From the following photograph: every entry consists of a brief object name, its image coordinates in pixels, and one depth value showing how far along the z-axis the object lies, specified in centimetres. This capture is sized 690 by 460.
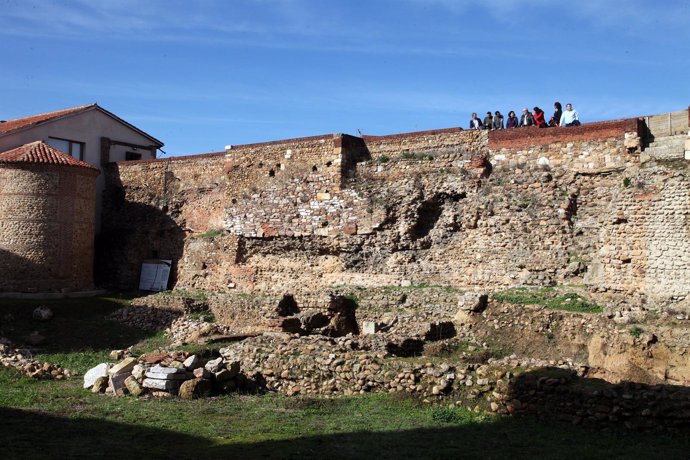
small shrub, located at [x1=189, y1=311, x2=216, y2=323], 2075
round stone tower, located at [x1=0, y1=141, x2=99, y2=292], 2253
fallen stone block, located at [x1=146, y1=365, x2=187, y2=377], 1257
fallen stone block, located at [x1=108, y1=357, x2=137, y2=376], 1322
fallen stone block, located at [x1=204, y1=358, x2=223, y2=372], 1315
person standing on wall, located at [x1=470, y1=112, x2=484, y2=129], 2012
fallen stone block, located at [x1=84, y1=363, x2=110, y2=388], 1352
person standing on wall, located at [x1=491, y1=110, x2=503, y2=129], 1966
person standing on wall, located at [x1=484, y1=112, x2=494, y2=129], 1964
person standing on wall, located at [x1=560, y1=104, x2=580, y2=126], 1764
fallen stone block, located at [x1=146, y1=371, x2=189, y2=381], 1251
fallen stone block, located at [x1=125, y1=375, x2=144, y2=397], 1262
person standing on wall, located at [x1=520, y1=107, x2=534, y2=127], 1884
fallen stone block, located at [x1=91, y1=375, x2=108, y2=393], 1321
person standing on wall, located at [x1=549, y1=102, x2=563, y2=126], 1830
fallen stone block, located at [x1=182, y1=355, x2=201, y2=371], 1319
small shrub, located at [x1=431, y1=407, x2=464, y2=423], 1012
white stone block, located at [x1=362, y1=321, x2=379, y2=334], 1753
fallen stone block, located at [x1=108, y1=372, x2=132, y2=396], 1286
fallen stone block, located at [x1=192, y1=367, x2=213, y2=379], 1265
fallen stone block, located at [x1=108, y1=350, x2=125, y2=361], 1672
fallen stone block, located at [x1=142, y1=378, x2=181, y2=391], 1242
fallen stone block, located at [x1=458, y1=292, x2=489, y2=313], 1620
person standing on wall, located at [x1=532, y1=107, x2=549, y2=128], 1847
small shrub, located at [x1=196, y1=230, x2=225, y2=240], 2384
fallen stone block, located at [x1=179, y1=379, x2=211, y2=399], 1229
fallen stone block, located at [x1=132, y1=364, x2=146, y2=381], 1297
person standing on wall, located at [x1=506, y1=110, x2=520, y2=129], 1932
